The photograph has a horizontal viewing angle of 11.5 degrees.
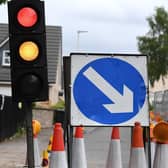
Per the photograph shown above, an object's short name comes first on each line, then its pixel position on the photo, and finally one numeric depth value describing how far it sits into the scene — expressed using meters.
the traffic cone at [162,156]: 10.22
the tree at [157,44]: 95.04
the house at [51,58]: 63.19
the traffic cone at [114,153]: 11.63
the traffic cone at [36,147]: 14.75
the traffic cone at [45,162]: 15.12
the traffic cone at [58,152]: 9.73
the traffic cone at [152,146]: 14.73
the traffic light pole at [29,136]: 10.15
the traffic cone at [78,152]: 11.38
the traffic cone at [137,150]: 9.99
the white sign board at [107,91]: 9.94
